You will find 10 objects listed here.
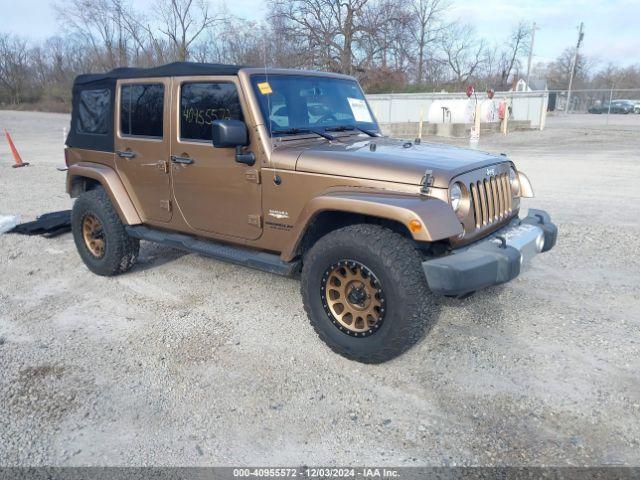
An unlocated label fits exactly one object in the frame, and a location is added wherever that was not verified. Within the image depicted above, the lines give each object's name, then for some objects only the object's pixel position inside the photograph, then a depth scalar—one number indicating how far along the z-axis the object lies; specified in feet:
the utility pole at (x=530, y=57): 166.55
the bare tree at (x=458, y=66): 186.65
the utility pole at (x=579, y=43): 172.96
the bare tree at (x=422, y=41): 132.36
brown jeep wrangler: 10.34
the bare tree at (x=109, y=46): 121.70
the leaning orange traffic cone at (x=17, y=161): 44.59
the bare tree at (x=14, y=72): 170.91
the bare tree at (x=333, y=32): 87.10
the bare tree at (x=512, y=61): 202.38
